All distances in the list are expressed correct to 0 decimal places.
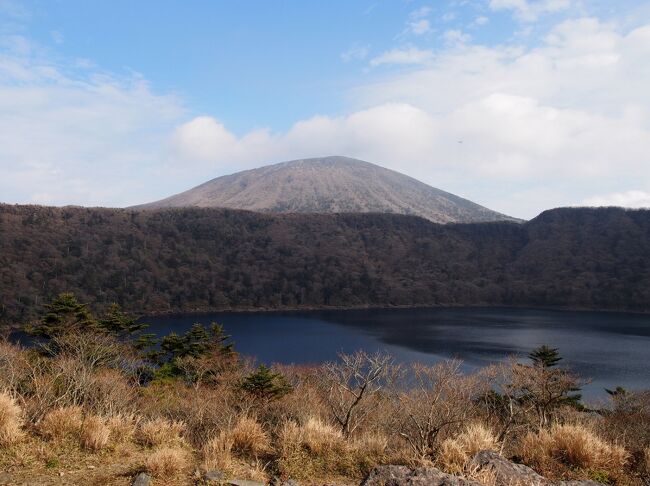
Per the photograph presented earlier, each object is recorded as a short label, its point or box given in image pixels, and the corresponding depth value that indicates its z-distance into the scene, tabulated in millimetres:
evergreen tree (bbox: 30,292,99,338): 22062
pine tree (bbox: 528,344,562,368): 22197
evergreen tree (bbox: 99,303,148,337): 26203
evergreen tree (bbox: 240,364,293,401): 16266
